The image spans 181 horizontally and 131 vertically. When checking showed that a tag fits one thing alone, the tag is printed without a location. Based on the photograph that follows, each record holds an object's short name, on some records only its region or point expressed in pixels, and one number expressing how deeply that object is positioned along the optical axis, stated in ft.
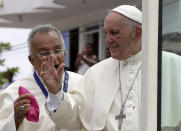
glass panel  14.01
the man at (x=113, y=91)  22.02
